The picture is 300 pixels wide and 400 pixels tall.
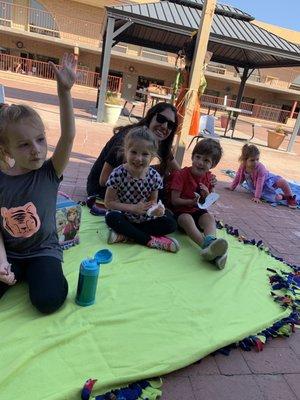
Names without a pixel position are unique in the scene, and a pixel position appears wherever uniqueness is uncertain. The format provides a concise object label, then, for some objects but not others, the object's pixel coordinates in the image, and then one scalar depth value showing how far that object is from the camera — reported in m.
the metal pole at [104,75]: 10.50
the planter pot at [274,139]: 12.93
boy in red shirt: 3.39
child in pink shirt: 5.66
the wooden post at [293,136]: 12.44
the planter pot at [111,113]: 10.95
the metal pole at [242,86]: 15.14
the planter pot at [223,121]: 16.88
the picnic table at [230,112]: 12.33
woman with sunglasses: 3.50
